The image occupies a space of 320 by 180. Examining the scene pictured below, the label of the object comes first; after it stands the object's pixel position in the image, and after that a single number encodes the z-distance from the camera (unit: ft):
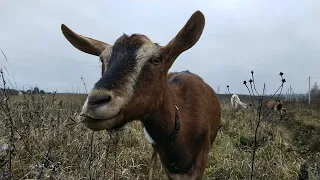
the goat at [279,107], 40.66
